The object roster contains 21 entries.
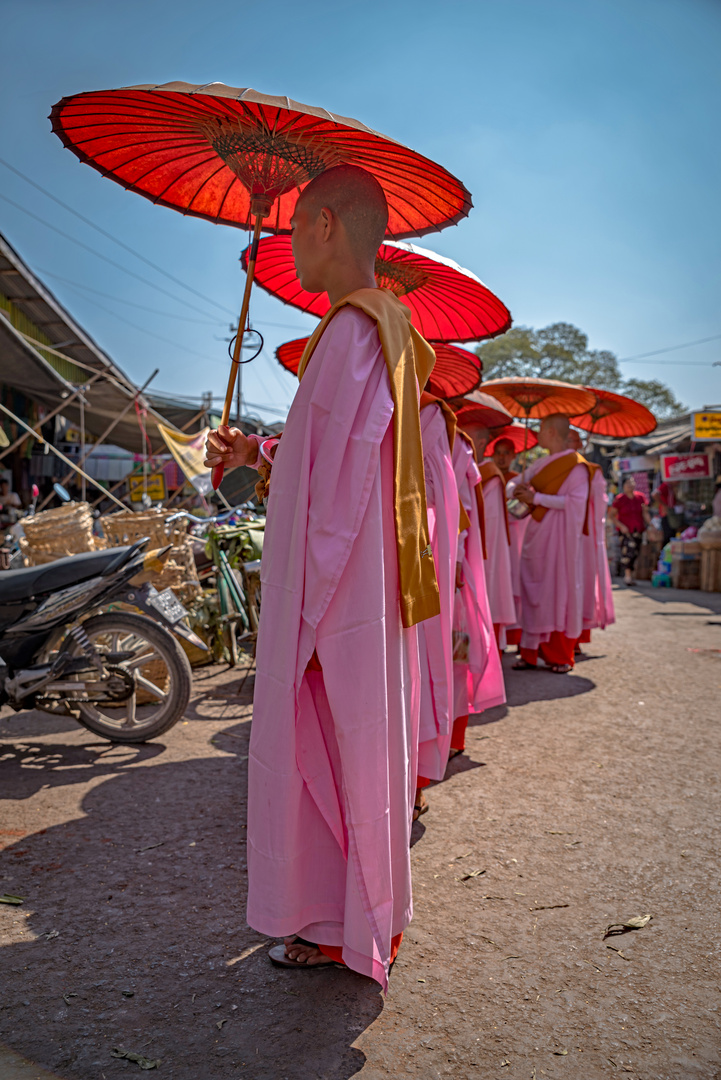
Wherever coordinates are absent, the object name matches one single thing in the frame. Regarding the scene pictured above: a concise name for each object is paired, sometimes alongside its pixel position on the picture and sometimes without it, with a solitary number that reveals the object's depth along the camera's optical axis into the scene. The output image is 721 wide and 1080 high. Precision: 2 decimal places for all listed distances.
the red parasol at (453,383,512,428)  5.42
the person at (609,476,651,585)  13.95
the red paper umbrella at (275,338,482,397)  4.76
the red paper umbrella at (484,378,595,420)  6.34
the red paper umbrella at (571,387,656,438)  7.14
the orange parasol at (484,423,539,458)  7.57
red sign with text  14.48
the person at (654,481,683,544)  15.57
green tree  43.03
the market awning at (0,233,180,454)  9.58
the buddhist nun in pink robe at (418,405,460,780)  2.59
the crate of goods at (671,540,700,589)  13.14
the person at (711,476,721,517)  13.66
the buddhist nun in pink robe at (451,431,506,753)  3.80
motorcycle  3.65
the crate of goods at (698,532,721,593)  12.41
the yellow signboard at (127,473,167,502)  12.46
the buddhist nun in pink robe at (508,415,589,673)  6.21
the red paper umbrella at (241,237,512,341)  3.39
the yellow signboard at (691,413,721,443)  12.45
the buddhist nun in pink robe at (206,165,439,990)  1.77
